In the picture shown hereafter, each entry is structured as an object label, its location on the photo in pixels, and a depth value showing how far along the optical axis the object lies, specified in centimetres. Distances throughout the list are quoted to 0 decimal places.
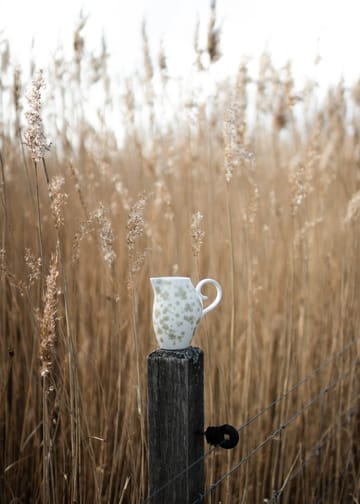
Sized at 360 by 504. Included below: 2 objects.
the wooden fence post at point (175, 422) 89
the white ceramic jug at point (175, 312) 93
